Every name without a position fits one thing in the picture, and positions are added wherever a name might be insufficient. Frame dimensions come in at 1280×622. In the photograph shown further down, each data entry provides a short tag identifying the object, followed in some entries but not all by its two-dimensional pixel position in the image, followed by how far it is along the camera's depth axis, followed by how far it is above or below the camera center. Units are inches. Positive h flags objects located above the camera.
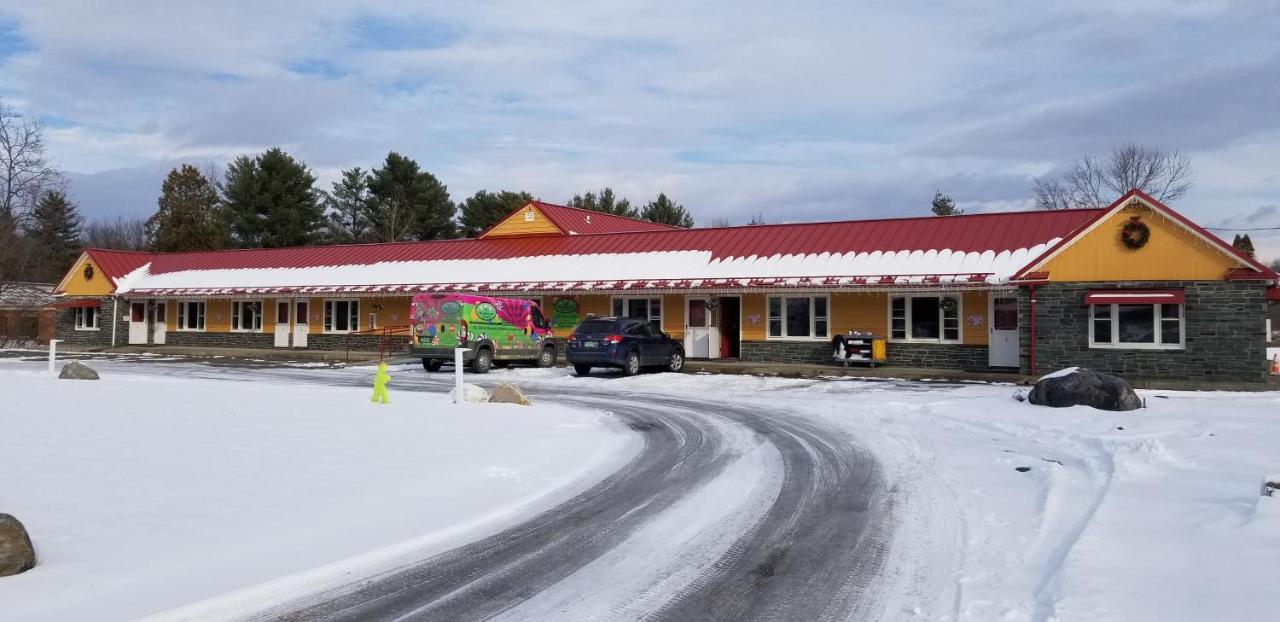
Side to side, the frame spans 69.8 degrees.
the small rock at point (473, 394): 619.2 -43.3
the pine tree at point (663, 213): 2802.7 +364.3
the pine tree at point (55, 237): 2994.6 +312.4
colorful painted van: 992.2 -0.6
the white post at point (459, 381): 608.4 -34.3
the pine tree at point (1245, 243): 2648.1 +268.3
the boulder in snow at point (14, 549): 217.6 -53.1
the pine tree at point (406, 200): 2637.8 +374.6
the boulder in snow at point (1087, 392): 574.6 -36.9
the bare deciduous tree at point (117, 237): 3654.0 +374.6
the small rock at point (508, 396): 619.2 -44.7
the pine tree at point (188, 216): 2503.7 +316.1
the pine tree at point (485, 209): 2605.8 +350.9
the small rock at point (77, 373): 735.3 -36.4
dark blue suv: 941.8 -15.5
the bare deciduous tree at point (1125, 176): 2138.3 +372.6
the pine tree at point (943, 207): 2488.9 +344.2
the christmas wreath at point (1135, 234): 861.8 +94.0
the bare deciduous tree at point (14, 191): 2041.1 +311.6
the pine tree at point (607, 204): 2872.8 +399.8
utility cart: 1018.1 -18.4
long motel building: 858.8 +52.9
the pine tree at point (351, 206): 2775.6 +374.3
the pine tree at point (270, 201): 2493.8 +351.8
